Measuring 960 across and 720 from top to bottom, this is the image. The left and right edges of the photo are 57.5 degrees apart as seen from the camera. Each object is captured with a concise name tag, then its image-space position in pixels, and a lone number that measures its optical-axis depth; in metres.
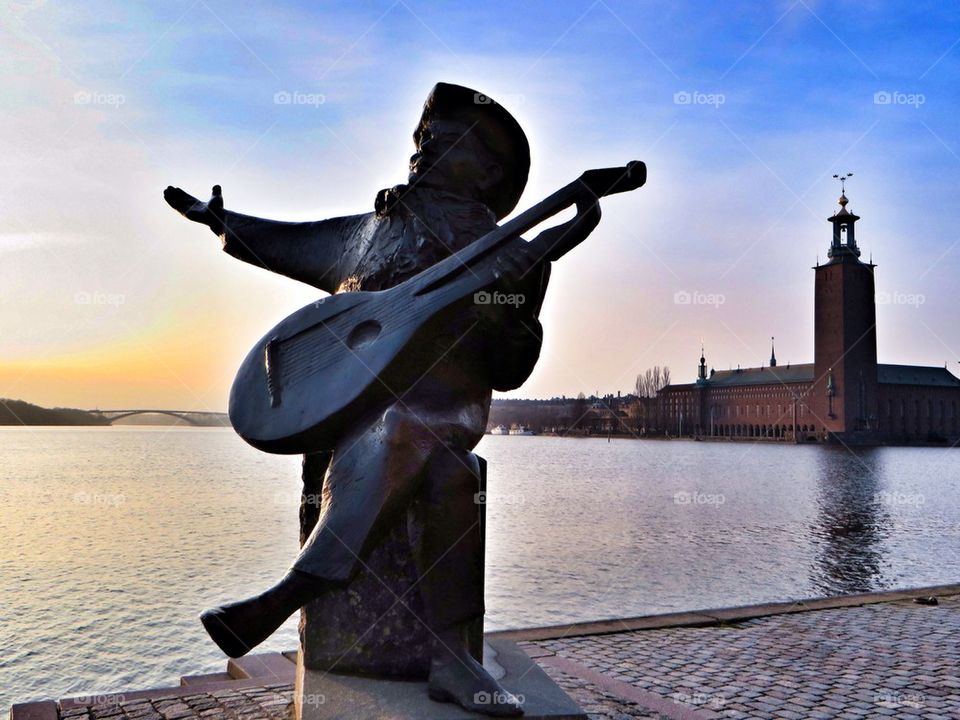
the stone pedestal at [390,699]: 2.90
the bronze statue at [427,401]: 2.84
